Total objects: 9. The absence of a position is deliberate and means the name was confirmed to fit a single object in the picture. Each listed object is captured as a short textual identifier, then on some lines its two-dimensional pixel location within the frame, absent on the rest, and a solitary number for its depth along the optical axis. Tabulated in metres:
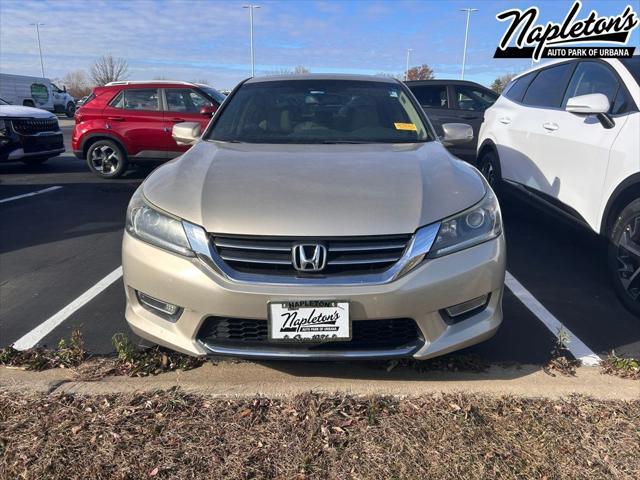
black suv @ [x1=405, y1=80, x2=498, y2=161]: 9.62
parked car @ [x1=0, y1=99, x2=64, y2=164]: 8.92
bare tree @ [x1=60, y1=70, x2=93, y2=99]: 59.13
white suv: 3.42
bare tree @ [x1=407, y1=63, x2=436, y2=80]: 63.61
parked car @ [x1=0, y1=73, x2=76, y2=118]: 25.44
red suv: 8.88
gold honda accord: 2.21
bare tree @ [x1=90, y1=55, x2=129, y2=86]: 56.04
